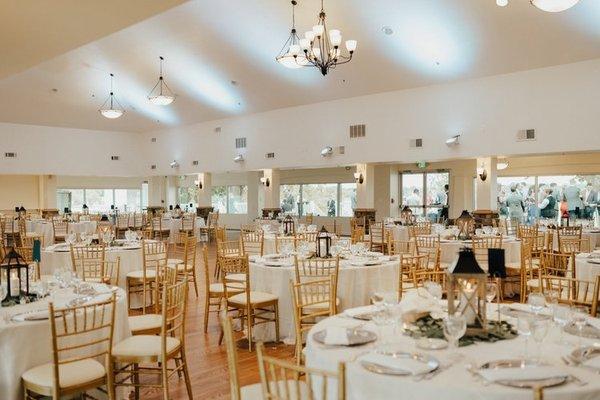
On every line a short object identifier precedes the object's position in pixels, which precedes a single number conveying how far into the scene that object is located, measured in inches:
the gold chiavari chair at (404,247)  307.2
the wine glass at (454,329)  95.7
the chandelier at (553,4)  233.5
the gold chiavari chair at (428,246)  314.7
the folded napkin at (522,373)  83.4
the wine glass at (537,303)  118.6
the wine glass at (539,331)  95.3
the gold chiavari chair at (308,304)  137.4
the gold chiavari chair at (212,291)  227.8
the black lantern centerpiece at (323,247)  238.2
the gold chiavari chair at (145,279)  266.9
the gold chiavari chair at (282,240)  319.9
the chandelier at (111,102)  647.6
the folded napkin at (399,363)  87.4
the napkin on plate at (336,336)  102.3
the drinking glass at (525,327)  99.8
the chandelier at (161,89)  610.1
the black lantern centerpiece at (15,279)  152.1
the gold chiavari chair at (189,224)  629.7
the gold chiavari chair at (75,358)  121.3
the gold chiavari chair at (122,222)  653.9
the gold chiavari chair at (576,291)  151.3
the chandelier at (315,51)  318.7
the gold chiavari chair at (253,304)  204.4
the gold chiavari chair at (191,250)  284.4
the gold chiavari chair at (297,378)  69.4
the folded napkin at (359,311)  126.9
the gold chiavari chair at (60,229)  543.5
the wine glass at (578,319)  109.4
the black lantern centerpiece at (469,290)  107.0
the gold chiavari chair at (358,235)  363.3
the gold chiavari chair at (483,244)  297.7
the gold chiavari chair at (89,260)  241.5
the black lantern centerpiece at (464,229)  295.8
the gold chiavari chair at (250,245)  320.2
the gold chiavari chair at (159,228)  608.4
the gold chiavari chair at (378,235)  458.0
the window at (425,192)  687.7
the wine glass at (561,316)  111.0
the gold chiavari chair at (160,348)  137.9
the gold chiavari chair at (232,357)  90.6
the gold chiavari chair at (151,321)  162.9
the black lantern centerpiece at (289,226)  464.0
